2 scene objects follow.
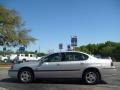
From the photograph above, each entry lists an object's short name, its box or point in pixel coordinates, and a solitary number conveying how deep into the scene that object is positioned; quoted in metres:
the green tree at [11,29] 15.63
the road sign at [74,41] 9.99
